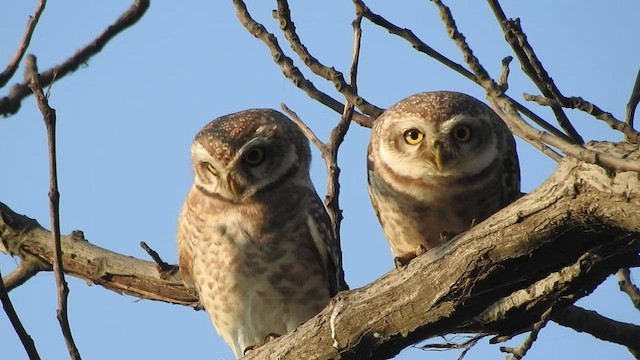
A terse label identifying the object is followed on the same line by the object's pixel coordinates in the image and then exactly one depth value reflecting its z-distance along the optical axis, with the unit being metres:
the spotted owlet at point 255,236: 11.37
